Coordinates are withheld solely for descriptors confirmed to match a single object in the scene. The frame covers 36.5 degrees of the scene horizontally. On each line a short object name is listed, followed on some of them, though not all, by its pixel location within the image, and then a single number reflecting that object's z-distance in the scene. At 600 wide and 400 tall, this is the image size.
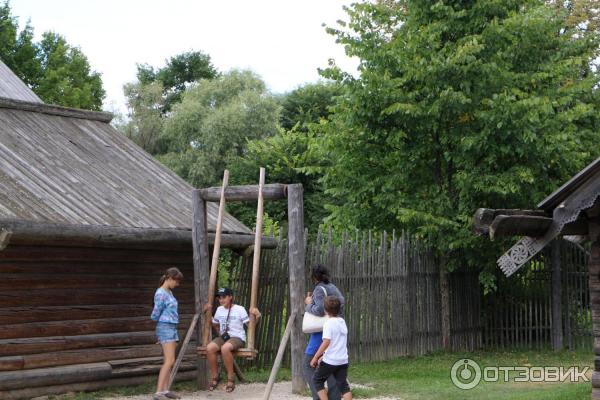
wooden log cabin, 10.82
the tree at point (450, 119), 15.83
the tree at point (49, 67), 39.06
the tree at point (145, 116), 48.66
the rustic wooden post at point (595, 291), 10.16
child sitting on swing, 11.84
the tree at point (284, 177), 32.38
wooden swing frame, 11.55
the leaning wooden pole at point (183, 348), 11.33
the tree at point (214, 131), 42.28
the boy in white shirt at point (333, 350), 9.30
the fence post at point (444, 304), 16.78
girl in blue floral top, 11.02
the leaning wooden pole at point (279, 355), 10.60
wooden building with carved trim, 9.02
